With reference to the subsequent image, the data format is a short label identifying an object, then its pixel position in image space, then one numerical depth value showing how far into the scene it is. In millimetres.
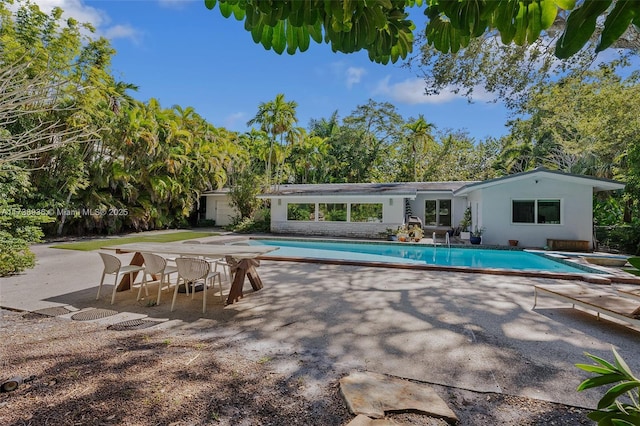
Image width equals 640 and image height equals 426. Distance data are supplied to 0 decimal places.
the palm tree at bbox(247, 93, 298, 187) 23188
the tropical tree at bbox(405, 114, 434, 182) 29391
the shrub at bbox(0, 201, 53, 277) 7852
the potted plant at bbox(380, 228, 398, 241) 17367
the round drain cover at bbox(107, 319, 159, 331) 4674
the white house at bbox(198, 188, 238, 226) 25297
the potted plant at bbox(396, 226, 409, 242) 16609
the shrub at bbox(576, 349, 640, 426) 1034
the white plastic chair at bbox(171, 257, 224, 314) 5359
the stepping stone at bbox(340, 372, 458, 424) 2604
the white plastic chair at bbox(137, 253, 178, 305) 5906
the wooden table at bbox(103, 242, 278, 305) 5953
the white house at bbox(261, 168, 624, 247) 13844
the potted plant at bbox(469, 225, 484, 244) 15141
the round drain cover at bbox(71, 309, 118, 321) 5094
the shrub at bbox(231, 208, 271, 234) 21708
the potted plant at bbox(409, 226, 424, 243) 16562
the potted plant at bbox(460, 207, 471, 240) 18019
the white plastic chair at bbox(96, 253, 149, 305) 5984
